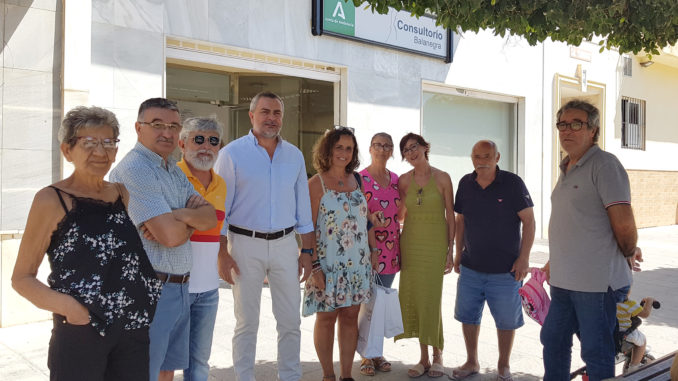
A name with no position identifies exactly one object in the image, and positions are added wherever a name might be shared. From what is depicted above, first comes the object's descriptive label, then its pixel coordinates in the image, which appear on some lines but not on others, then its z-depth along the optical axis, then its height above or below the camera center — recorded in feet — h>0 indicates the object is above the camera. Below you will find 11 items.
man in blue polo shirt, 14.24 -1.47
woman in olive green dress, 14.89 -1.53
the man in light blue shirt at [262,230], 12.51 -0.92
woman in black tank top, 7.27 -1.04
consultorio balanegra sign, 29.01 +8.91
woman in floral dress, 13.53 -1.52
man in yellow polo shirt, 10.52 -1.04
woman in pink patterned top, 14.99 -0.57
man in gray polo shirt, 10.82 -0.97
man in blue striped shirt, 8.89 -0.42
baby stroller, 12.27 -3.29
